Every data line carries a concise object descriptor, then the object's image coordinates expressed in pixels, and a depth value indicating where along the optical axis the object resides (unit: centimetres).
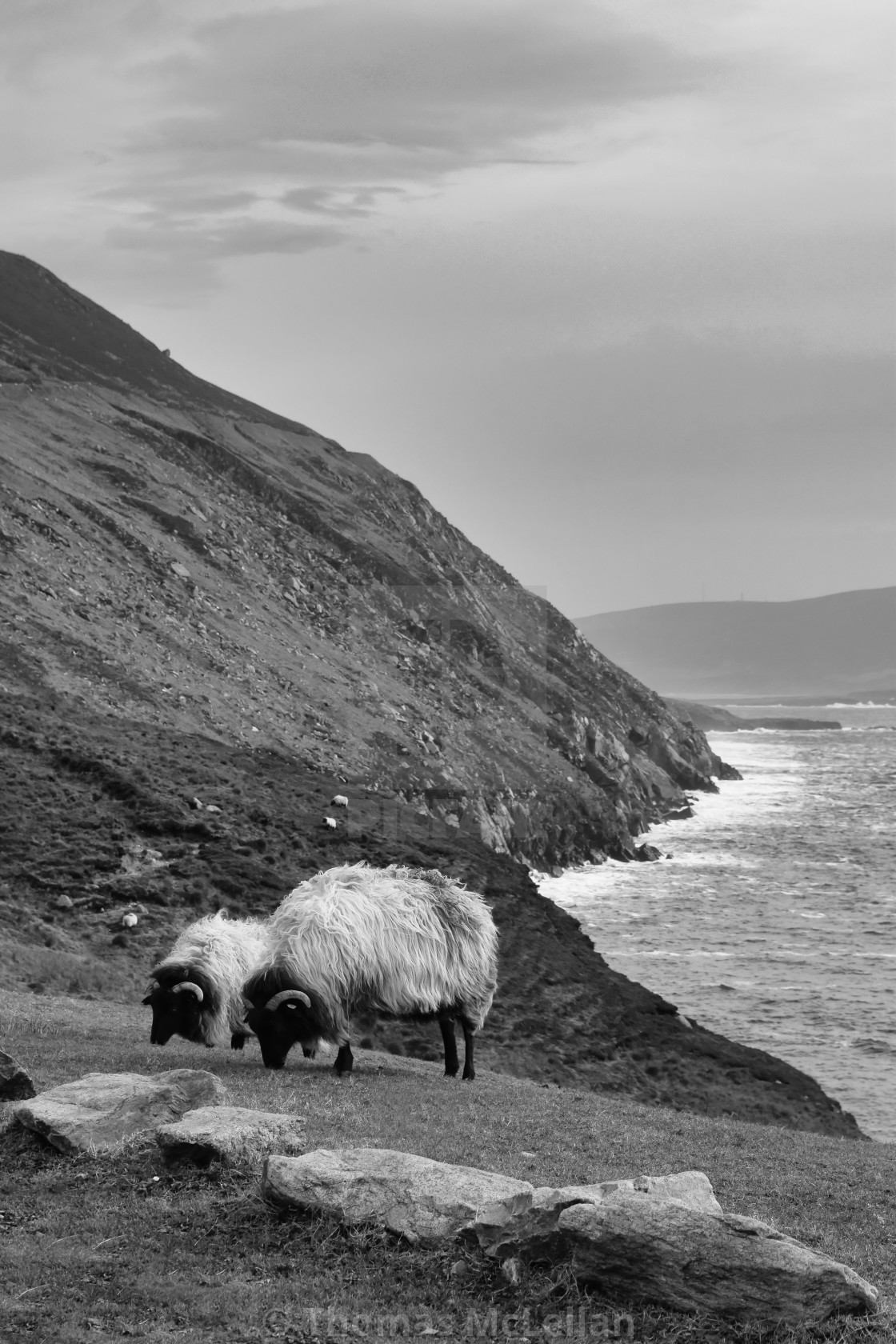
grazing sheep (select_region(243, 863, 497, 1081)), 2039
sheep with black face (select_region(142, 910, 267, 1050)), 2230
